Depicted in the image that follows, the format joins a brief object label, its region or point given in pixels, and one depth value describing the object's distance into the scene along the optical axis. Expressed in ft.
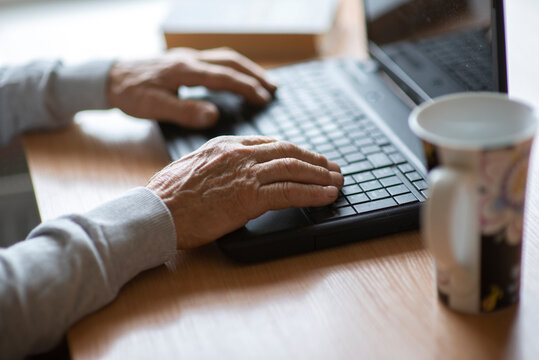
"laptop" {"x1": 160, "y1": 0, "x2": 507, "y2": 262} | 2.13
